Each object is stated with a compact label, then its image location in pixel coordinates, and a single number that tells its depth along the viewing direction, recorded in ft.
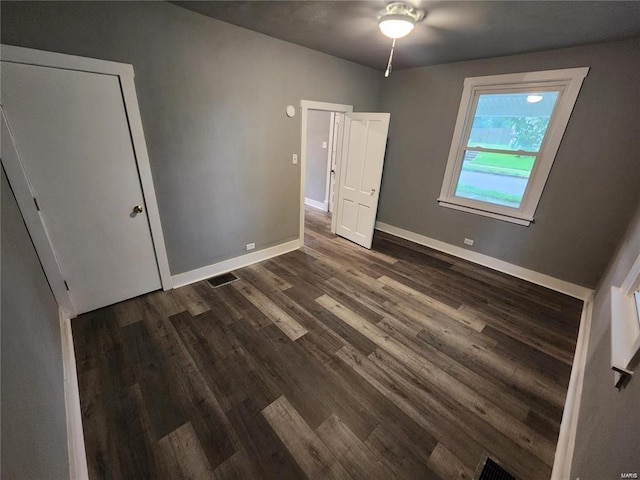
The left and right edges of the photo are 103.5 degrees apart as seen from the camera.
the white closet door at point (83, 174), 5.76
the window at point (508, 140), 9.08
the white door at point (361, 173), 11.54
